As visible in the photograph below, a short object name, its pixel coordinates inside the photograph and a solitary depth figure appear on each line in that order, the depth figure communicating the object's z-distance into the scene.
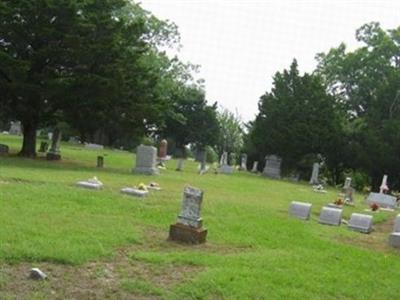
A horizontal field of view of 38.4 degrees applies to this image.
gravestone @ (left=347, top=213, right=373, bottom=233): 13.97
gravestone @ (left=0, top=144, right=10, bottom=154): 23.71
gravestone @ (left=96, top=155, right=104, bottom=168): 24.08
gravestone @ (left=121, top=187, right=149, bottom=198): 13.95
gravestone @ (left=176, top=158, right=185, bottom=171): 29.63
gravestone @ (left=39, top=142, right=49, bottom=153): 28.18
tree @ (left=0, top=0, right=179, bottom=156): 22.30
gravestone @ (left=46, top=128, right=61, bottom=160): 24.17
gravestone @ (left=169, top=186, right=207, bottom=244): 9.30
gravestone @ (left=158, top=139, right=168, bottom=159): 32.01
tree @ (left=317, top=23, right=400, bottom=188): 39.34
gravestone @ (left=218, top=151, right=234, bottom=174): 32.97
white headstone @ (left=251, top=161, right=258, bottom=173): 43.54
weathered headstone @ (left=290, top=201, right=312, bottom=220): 14.62
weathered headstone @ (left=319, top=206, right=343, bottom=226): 14.30
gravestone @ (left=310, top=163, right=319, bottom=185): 35.65
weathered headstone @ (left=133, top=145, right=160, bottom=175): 22.48
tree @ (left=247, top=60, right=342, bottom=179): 38.56
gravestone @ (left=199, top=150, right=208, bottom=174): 30.23
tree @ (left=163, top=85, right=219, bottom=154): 62.79
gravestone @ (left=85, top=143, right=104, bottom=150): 39.22
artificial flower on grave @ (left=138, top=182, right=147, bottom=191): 14.99
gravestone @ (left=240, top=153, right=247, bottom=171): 45.24
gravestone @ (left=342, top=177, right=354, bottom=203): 23.02
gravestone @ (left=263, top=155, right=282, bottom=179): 37.31
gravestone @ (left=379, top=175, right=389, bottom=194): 29.04
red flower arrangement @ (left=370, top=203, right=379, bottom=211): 20.48
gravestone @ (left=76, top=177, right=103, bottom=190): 14.16
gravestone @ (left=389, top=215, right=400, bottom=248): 11.87
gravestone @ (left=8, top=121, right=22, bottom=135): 48.50
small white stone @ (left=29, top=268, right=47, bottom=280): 6.27
